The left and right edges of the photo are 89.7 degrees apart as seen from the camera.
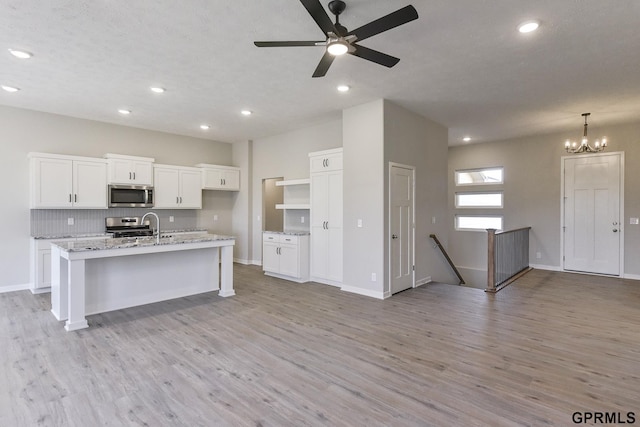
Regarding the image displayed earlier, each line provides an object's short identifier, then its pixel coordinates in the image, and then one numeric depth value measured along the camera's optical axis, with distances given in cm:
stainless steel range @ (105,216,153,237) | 617
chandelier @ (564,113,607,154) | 566
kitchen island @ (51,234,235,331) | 369
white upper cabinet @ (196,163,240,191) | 729
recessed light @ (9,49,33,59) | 337
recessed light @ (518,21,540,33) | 283
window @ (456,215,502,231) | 779
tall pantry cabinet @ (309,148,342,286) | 558
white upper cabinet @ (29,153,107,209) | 521
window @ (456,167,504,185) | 773
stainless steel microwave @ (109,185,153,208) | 598
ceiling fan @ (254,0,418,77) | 221
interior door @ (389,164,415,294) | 504
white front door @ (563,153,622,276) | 627
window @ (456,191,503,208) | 774
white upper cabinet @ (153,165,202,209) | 660
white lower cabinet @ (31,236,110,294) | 511
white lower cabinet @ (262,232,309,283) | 597
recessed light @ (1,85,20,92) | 442
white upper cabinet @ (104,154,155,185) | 590
